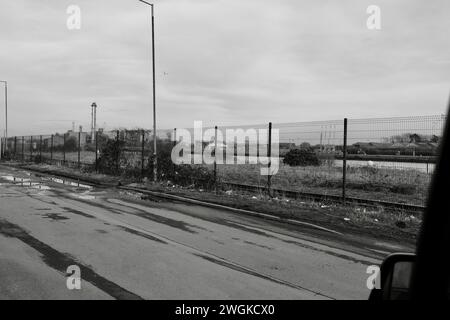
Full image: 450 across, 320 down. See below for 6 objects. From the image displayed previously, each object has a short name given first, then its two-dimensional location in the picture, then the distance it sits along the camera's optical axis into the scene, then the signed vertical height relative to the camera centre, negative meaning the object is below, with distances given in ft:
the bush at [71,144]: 217.36 +0.59
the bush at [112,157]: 84.64 -2.18
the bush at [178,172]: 61.62 -3.69
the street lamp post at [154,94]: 63.57 +7.24
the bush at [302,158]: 106.83 -2.49
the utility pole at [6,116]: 143.49 +8.80
